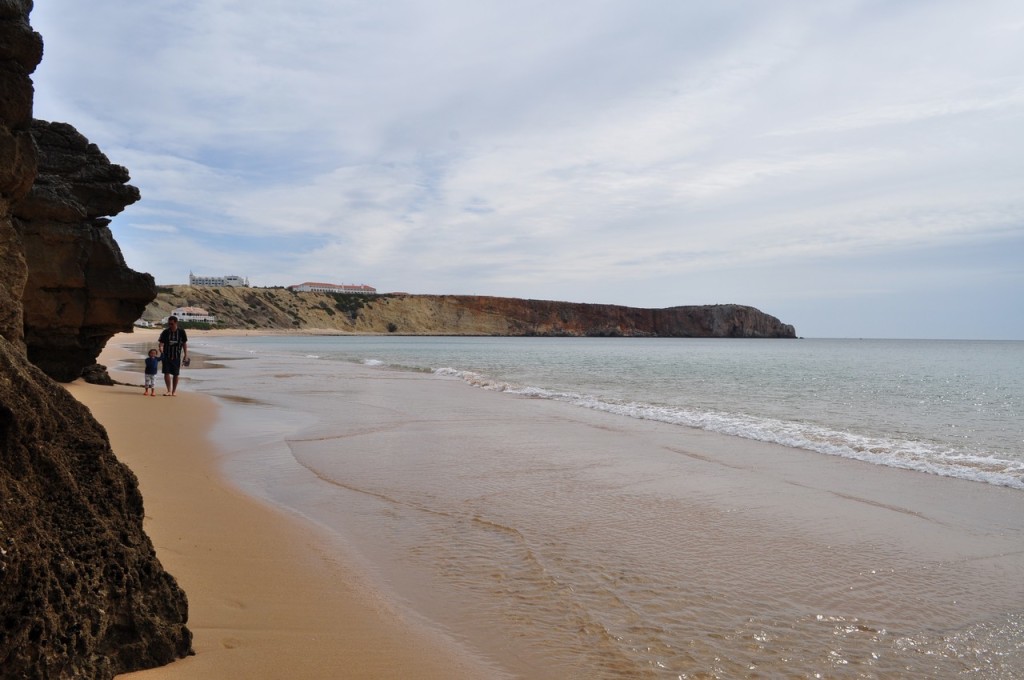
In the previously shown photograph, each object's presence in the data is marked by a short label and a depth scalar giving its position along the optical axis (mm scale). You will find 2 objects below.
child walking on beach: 13602
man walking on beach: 13758
